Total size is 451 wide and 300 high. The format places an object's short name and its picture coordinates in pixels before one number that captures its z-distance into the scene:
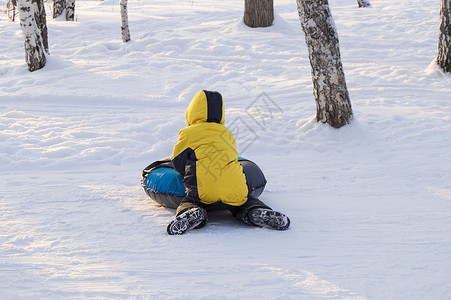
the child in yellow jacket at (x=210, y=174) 3.84
